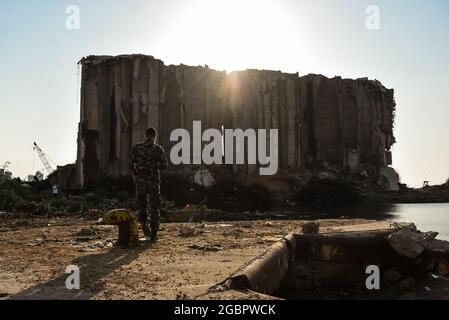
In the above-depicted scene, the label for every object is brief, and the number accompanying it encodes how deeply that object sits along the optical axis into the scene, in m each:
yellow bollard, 7.77
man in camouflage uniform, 8.63
